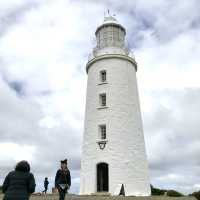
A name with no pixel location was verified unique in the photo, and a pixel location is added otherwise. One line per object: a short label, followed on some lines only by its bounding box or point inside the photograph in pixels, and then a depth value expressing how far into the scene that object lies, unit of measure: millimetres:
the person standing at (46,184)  14408
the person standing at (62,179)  7089
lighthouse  14108
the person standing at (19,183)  4131
